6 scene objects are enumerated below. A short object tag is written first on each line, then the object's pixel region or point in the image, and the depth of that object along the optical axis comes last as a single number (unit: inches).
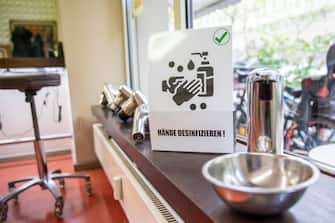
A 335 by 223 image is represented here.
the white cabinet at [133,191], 39.0
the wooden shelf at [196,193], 23.7
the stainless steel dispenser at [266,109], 32.7
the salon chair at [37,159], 74.7
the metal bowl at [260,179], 21.4
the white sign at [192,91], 39.8
